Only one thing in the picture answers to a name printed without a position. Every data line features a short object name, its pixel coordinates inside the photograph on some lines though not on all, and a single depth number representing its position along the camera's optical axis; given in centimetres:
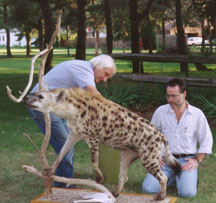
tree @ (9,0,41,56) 2397
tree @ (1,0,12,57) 3994
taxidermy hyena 413
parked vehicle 6934
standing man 486
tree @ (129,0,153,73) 1867
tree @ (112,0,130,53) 2783
